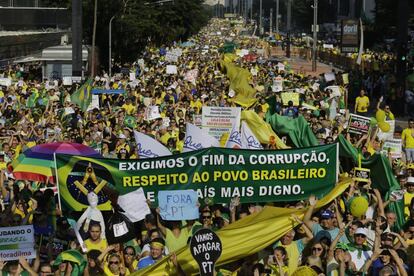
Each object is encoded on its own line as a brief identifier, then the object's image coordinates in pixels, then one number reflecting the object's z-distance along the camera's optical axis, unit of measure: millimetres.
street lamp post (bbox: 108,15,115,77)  45731
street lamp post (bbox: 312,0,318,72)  58781
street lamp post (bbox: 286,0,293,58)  78012
